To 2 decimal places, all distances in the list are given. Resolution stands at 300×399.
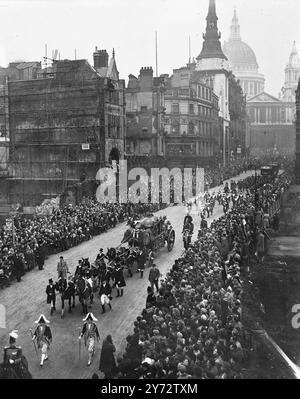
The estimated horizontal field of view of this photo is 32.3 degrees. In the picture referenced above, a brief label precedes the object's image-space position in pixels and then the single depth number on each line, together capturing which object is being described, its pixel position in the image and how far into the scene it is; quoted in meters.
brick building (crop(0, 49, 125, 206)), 46.72
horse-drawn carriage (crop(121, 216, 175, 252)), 24.38
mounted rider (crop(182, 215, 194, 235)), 27.48
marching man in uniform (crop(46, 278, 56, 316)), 17.72
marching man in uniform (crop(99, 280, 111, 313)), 17.88
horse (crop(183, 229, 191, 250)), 26.58
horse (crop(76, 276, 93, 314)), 17.61
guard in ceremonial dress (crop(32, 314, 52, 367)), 14.11
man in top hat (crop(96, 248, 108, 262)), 20.34
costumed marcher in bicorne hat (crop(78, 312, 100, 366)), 14.29
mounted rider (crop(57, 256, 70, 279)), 19.91
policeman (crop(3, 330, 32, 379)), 11.77
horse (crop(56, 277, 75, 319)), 17.70
